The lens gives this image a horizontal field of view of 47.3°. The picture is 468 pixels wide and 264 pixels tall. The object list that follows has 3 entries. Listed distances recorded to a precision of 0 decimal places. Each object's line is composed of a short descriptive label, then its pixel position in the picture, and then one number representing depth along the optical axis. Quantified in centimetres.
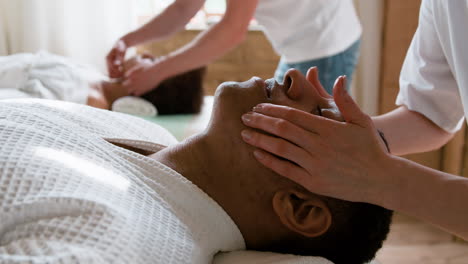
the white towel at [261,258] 103
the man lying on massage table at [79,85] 232
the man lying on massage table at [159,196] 83
